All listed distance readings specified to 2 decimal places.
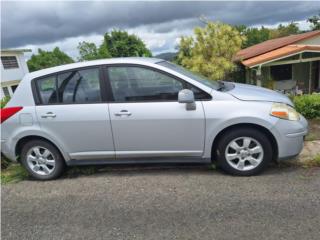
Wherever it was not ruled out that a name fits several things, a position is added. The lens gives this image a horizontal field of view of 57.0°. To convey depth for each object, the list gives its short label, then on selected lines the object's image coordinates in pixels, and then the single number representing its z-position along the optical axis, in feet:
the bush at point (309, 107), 21.36
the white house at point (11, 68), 85.20
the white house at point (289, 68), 47.42
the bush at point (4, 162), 17.14
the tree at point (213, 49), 43.50
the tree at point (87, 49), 164.79
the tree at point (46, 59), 199.72
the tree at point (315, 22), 113.69
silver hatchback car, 12.56
